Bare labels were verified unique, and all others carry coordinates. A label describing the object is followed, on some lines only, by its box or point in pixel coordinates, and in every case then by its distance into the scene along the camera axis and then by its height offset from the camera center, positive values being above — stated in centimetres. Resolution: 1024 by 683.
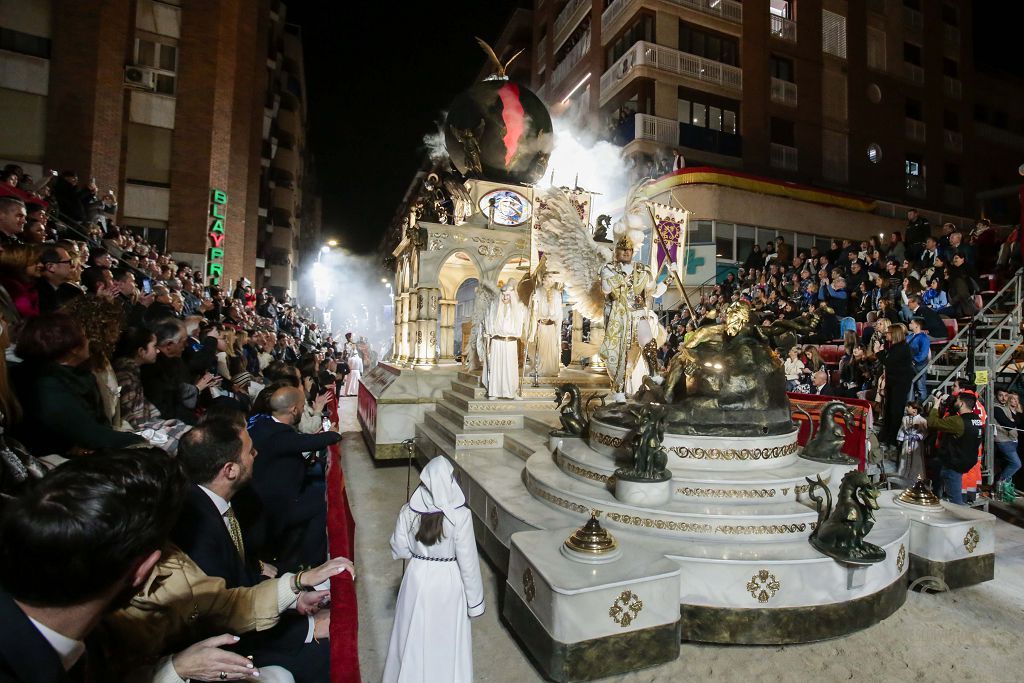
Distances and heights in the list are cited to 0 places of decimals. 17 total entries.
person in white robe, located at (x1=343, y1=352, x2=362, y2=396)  2058 -101
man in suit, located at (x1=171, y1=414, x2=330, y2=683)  237 -89
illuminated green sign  2081 +495
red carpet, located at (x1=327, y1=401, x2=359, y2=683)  281 -170
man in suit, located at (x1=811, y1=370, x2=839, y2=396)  956 -39
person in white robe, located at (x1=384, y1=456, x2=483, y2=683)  304 -151
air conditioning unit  1894 +1043
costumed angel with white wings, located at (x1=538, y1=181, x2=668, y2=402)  820 +141
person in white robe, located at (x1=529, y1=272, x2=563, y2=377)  1045 +69
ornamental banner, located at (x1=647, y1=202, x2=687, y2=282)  1100 +293
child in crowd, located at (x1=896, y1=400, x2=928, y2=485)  718 -107
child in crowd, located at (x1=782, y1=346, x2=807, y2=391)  1031 -12
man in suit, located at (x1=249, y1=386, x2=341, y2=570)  412 -112
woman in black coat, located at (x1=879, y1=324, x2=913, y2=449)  823 -21
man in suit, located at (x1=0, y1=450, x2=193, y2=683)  125 -58
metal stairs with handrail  763 +32
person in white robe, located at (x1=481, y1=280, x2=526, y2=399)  908 +25
